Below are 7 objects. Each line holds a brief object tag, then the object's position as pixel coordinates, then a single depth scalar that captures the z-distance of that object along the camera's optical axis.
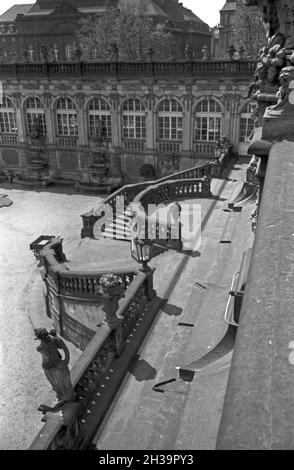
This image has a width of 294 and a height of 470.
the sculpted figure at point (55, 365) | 6.48
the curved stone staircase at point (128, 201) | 18.72
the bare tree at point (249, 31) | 42.41
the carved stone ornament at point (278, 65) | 6.03
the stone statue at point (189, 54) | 35.01
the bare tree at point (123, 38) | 43.66
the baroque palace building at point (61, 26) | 64.25
